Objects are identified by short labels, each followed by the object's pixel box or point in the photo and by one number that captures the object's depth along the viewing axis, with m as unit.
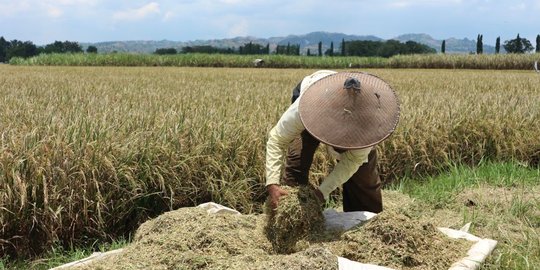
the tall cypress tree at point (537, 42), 46.99
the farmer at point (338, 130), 2.64
